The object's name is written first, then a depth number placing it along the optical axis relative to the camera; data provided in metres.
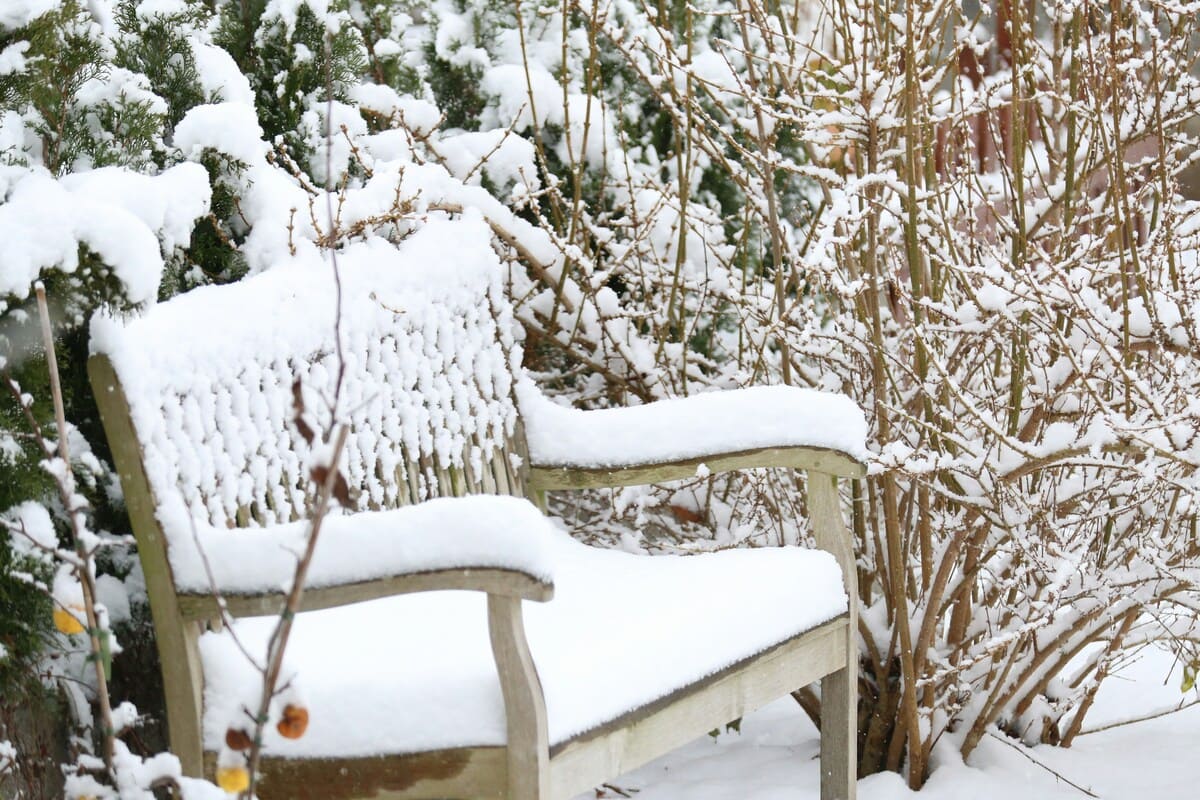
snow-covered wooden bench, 4.51
